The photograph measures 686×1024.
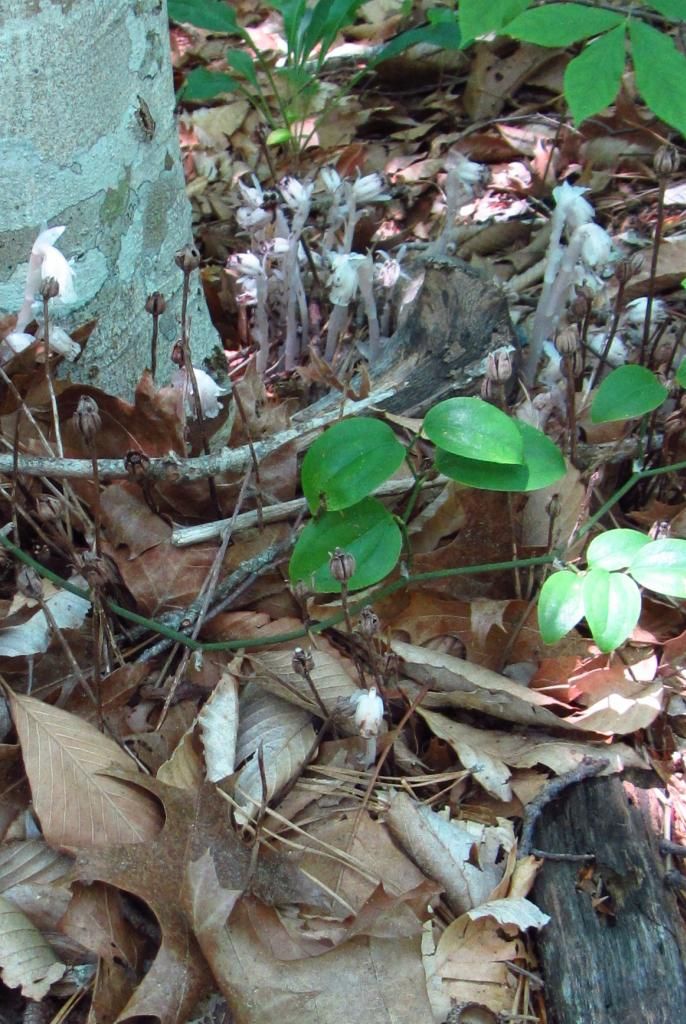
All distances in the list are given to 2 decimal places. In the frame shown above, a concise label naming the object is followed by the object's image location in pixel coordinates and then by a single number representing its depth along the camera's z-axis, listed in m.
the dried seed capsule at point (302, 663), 0.84
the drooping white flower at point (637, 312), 1.10
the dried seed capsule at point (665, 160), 0.98
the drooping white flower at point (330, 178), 1.16
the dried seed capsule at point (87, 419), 0.87
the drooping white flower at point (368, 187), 1.14
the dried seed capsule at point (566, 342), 0.95
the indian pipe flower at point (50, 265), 0.92
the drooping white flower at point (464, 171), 1.14
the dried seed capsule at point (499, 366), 0.91
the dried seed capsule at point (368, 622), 0.85
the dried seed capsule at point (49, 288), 0.90
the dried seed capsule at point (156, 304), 0.95
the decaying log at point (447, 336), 1.08
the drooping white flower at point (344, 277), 1.11
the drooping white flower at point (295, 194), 1.12
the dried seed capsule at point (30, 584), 0.86
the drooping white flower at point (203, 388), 1.00
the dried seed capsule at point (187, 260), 0.96
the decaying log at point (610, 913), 0.81
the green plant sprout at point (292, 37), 1.36
